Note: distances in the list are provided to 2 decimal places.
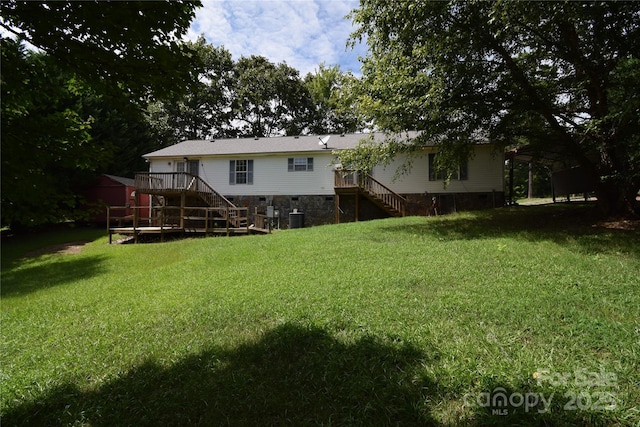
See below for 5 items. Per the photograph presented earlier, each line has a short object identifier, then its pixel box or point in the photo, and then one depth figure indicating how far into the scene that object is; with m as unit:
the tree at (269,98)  32.75
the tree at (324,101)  33.53
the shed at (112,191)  21.50
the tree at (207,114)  31.05
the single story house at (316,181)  16.73
